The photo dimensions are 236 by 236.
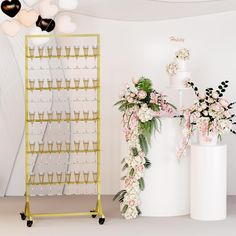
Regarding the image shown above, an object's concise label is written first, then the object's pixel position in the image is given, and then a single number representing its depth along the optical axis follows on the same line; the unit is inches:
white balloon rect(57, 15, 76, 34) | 280.1
